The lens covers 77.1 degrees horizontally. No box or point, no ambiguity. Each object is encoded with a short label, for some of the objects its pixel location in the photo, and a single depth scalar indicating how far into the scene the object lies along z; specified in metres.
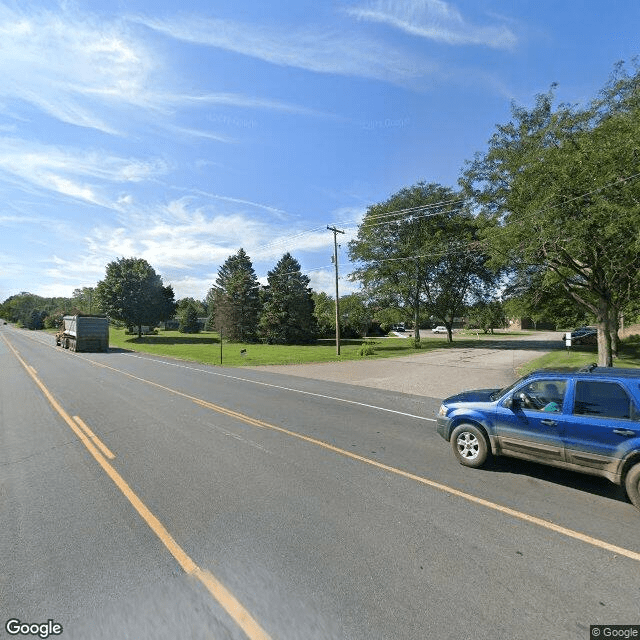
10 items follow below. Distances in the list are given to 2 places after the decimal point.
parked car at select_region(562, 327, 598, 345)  39.19
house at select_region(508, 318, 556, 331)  97.38
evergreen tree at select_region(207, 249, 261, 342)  55.06
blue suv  4.92
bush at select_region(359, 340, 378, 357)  30.78
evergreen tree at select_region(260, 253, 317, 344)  51.00
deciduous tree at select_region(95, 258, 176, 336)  52.25
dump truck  34.03
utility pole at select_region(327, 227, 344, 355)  30.21
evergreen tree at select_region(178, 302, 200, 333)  78.19
